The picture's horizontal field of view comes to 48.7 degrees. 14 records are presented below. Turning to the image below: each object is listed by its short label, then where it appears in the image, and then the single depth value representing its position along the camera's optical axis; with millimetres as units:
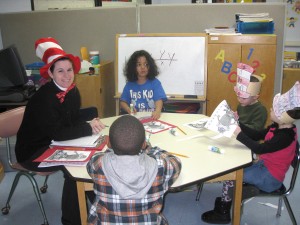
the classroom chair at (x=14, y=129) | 2055
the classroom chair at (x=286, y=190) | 1795
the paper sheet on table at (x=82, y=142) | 1761
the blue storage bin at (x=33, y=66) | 3674
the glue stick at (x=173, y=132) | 1937
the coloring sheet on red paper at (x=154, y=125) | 2019
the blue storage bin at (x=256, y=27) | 3094
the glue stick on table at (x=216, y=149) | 1686
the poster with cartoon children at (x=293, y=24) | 5277
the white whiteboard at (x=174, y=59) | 3160
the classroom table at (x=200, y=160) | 1454
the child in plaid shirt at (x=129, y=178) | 1187
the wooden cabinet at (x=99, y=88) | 3303
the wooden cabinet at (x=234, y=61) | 3072
